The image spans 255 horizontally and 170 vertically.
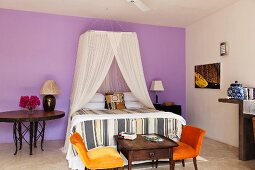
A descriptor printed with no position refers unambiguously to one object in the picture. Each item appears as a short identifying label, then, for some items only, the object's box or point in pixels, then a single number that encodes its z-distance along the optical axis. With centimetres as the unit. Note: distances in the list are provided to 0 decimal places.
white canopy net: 411
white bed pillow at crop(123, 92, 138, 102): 491
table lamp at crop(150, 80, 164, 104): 545
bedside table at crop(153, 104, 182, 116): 532
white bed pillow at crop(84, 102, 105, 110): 461
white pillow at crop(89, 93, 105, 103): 473
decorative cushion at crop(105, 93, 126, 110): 470
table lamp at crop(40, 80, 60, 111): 448
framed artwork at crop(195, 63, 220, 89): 479
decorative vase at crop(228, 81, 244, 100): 376
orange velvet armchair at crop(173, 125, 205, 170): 289
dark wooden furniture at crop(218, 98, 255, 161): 359
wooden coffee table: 260
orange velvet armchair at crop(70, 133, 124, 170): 249
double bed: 332
